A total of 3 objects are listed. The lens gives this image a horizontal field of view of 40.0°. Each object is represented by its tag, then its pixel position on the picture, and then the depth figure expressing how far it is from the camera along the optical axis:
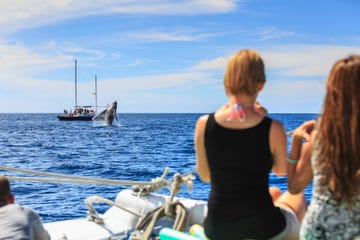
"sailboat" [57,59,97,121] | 97.16
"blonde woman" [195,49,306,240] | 2.30
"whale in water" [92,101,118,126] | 82.12
